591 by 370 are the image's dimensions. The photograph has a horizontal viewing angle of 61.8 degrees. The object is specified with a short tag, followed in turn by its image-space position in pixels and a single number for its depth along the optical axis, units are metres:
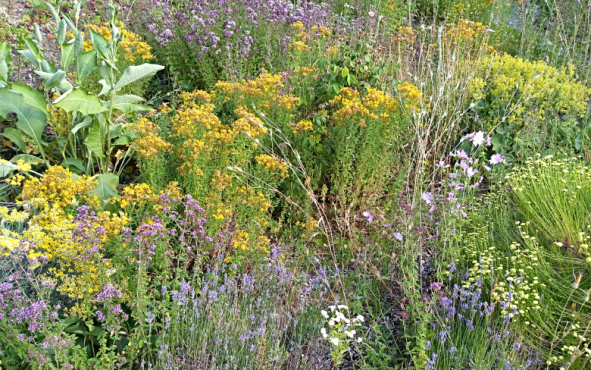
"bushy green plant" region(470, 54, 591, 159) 4.43
